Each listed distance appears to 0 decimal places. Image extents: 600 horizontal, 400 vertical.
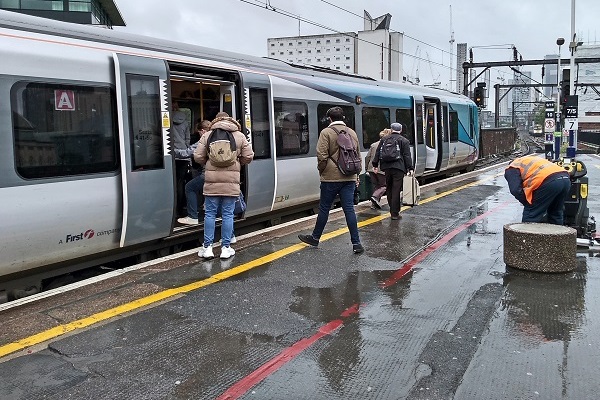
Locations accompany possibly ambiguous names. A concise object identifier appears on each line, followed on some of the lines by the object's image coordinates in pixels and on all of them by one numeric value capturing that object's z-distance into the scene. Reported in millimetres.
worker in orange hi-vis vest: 6215
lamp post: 24277
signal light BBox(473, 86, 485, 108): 24459
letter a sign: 5172
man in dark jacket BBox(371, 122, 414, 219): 8875
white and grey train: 4855
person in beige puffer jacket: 6121
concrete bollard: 5711
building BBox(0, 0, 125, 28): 36812
